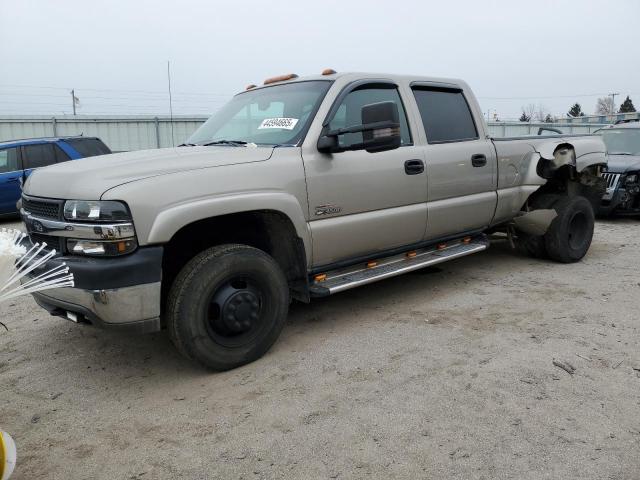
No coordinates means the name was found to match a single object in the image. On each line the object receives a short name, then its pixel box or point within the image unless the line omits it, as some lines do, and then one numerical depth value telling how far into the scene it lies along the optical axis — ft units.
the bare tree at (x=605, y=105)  221.25
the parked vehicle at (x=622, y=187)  28.63
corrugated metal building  47.01
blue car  33.04
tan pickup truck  9.73
